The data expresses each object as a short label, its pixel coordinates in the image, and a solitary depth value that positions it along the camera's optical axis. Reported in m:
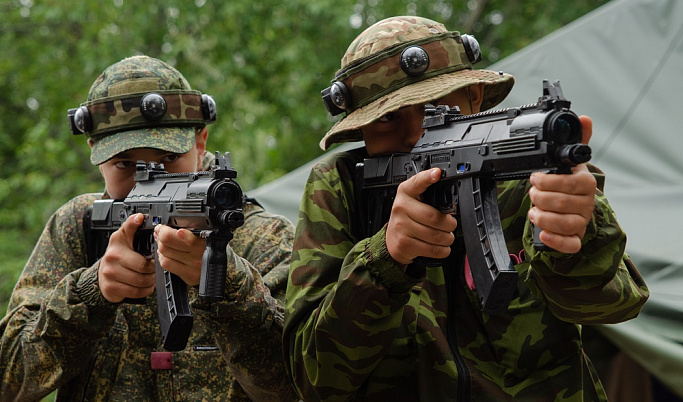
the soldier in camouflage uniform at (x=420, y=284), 2.11
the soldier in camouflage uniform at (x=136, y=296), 2.71
